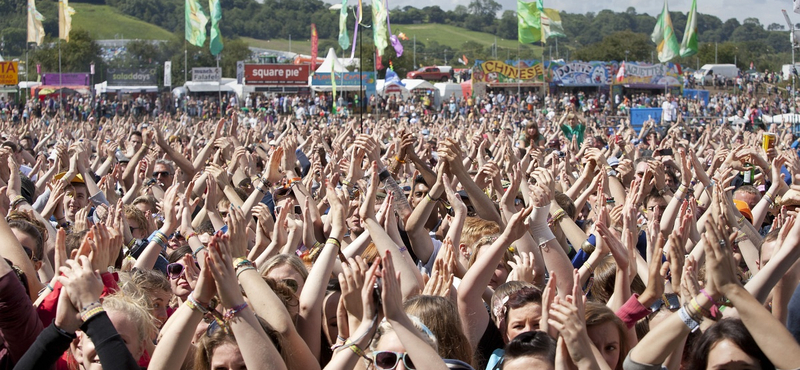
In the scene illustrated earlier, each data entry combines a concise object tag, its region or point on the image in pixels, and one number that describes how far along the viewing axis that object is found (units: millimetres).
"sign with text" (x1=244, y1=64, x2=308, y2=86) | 49938
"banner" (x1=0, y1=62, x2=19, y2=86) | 33594
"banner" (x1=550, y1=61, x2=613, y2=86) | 52438
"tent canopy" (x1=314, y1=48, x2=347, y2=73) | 45062
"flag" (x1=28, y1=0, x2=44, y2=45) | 29509
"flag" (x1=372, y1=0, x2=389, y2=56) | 27484
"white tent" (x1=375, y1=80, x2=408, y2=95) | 45169
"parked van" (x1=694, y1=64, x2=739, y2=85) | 69706
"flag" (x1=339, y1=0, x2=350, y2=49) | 28891
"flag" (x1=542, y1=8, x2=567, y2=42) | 25419
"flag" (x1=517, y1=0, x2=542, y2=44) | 25531
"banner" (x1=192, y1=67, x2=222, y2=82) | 50312
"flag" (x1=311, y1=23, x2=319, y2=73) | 45391
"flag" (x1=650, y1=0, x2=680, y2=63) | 26347
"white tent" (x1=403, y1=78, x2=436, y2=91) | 50906
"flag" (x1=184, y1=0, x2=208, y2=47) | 28391
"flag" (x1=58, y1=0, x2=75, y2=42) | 29438
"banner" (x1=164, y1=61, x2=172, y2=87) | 51634
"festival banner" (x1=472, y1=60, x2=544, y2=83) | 47844
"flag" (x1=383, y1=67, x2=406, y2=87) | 40594
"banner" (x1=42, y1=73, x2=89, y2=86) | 61688
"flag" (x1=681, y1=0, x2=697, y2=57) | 24862
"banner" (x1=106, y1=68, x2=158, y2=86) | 59406
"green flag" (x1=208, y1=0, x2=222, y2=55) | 28219
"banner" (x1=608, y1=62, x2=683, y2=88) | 52562
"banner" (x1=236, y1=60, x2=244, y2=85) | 46281
